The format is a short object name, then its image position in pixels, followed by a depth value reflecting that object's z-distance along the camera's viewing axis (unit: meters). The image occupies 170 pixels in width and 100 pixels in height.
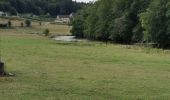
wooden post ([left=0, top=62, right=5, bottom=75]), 27.02
